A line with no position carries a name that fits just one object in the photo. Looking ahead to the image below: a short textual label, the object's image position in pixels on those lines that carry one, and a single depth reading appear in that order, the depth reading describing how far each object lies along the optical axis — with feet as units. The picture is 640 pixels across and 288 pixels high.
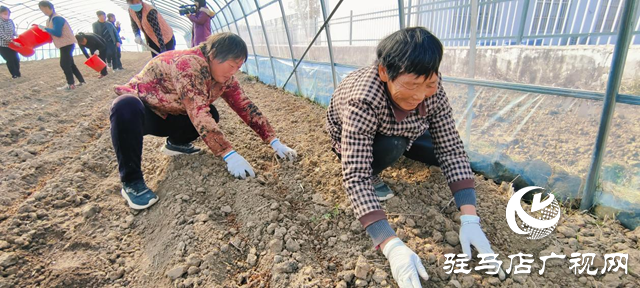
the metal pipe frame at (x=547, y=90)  4.99
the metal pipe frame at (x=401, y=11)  7.97
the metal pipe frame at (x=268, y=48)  20.70
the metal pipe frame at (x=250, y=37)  24.90
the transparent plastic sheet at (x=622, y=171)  5.01
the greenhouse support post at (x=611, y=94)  4.75
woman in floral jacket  5.65
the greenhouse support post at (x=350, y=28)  12.73
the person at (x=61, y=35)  15.97
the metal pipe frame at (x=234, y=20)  30.32
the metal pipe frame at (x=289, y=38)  16.35
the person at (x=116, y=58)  27.13
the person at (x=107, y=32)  24.29
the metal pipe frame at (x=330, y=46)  11.30
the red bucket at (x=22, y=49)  17.95
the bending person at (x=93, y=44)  21.59
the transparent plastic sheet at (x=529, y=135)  5.67
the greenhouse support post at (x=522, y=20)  7.86
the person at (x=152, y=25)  11.98
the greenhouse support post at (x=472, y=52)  7.02
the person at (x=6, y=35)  18.81
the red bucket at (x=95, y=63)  19.50
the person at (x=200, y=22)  14.74
